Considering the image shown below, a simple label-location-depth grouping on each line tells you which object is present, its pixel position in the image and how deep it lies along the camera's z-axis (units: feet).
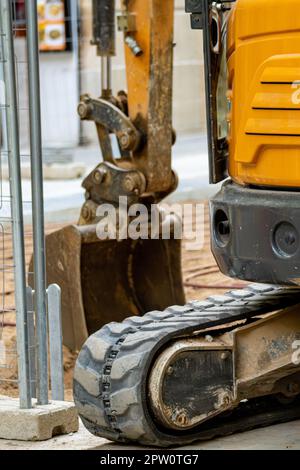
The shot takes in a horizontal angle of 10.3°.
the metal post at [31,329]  25.19
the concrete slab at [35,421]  24.66
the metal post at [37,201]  24.36
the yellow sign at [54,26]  85.26
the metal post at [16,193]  24.28
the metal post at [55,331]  25.80
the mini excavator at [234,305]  21.85
